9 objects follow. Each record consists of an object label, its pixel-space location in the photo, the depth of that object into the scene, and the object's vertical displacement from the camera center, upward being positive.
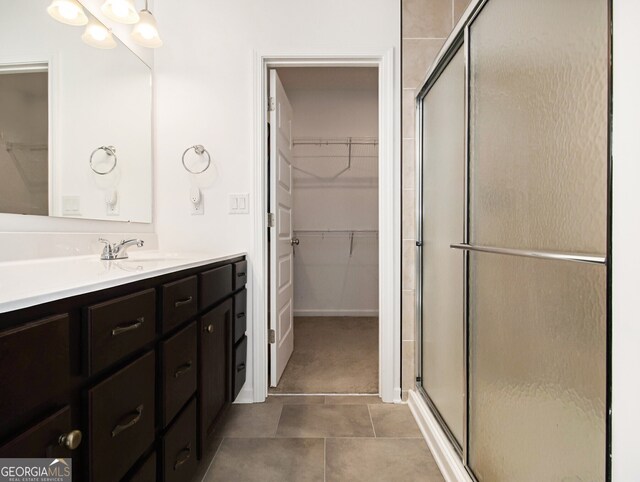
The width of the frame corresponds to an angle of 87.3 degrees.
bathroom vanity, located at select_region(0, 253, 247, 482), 0.53 -0.28
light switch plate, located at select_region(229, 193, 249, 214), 1.89 +0.18
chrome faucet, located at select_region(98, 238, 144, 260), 1.35 -0.06
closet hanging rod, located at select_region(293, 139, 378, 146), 3.84 +1.06
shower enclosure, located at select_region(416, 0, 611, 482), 0.62 -0.01
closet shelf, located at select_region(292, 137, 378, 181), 3.85 +0.97
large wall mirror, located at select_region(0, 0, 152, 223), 1.12 +0.46
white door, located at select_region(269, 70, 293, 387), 1.99 +0.04
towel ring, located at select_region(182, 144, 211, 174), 1.87 +0.47
